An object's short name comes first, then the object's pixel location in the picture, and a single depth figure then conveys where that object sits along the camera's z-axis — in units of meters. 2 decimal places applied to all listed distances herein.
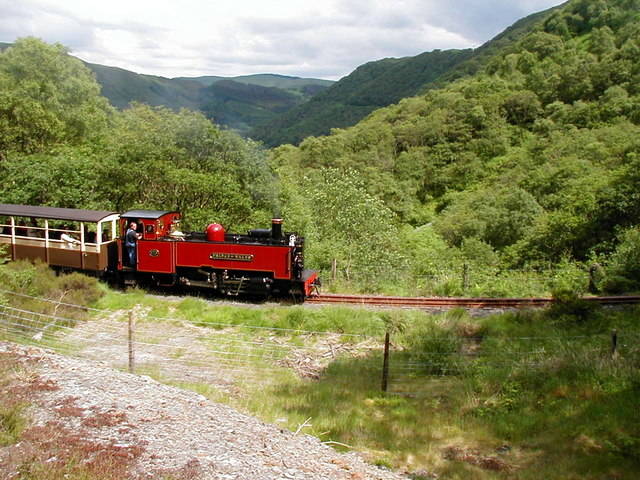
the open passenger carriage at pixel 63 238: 16.27
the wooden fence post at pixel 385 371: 9.52
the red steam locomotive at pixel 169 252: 15.53
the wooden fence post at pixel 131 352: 9.76
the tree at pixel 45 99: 24.64
